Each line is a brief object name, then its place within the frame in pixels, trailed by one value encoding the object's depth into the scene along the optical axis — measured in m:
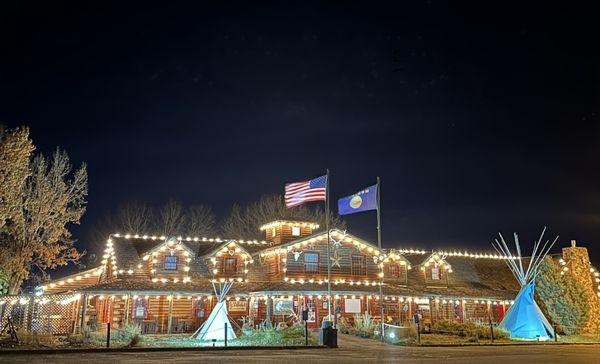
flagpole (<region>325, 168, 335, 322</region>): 28.07
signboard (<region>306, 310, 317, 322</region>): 36.78
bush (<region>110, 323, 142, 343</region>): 23.30
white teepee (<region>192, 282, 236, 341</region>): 26.67
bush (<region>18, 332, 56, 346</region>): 20.45
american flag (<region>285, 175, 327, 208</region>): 28.82
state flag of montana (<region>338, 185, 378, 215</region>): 27.81
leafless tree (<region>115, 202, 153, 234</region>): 56.46
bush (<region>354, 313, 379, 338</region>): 29.70
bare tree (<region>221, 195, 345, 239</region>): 60.09
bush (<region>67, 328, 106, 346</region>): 21.42
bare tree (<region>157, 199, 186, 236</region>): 56.83
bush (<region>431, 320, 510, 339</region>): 29.55
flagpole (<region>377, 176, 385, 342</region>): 27.87
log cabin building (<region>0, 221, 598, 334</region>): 34.97
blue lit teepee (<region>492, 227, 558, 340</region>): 31.31
